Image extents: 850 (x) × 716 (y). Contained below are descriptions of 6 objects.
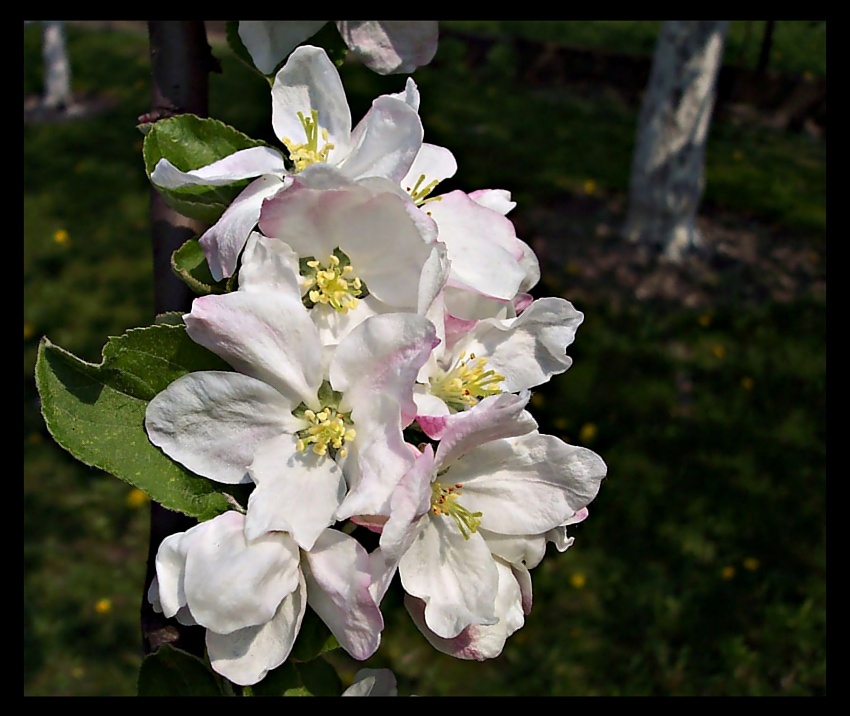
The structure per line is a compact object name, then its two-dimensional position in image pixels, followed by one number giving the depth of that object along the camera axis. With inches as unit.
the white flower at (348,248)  5.9
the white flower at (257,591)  5.6
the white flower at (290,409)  5.6
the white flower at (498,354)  6.5
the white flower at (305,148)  6.1
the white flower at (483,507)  6.1
